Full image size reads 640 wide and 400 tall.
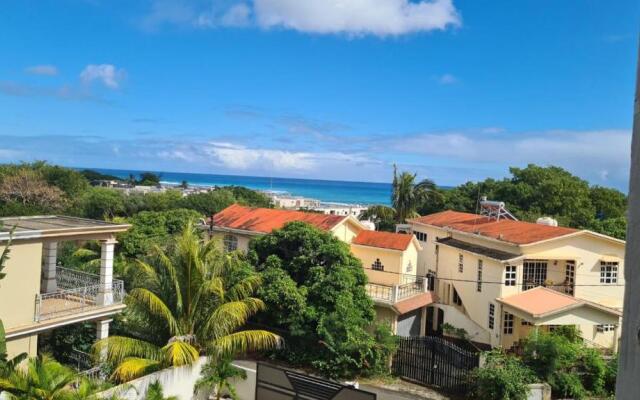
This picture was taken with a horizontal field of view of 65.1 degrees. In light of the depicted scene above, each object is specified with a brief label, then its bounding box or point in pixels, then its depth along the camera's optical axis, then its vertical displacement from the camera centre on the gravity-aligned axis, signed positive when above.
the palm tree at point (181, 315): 13.70 -3.82
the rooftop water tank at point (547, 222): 26.66 -0.78
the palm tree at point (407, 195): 39.22 +0.31
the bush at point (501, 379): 14.88 -5.29
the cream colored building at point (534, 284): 18.78 -3.36
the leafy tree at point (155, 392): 11.92 -5.09
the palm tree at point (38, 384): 9.63 -4.05
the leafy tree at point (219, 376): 14.02 -5.34
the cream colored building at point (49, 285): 13.46 -3.33
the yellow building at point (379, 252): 21.56 -2.74
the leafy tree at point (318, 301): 16.92 -3.87
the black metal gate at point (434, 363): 16.42 -5.49
